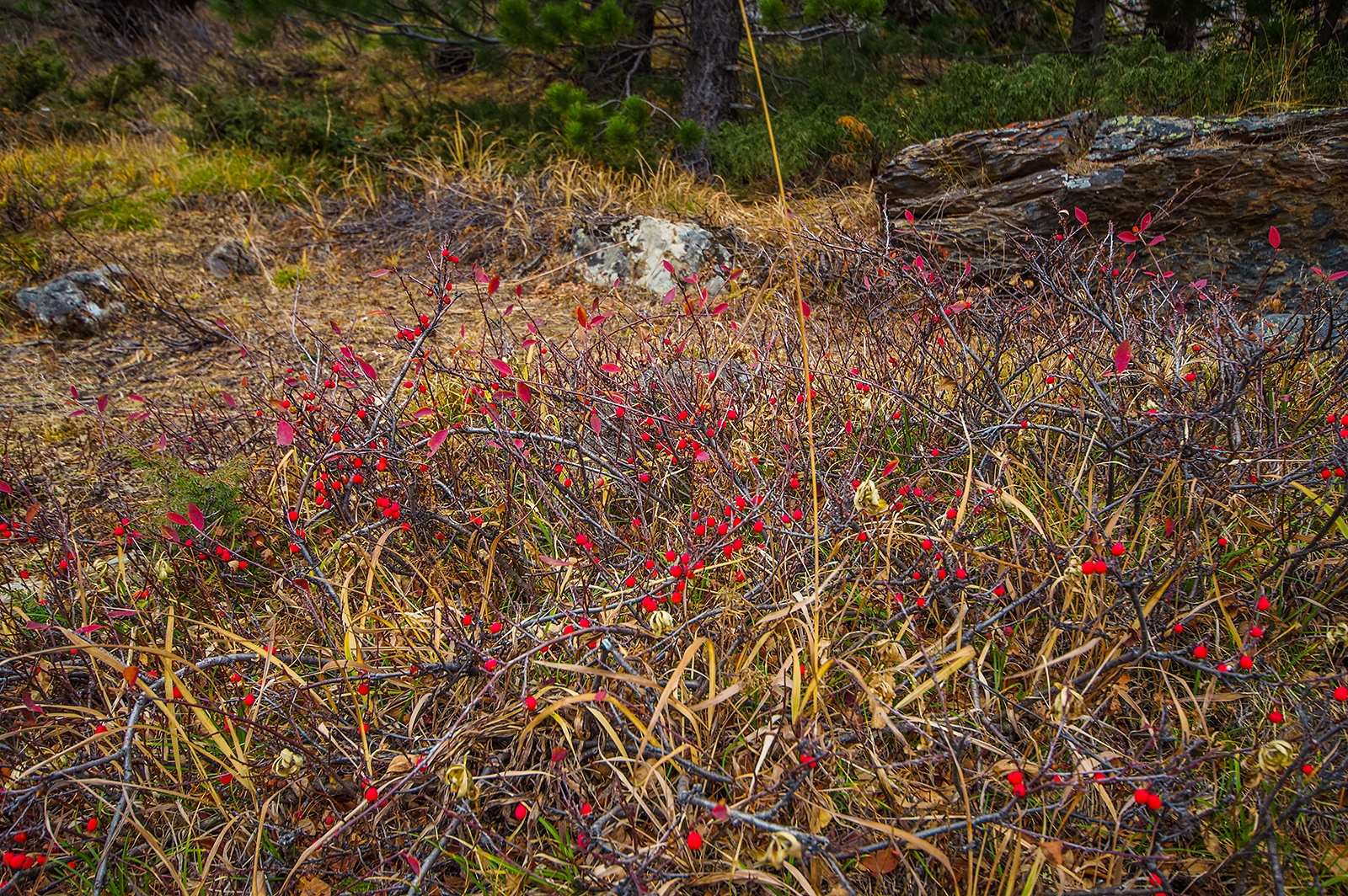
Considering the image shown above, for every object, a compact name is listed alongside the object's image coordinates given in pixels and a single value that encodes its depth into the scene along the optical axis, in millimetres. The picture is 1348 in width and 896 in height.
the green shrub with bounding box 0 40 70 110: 6496
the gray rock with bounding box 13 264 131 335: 3926
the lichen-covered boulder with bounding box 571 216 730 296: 4609
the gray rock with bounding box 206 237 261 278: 4684
